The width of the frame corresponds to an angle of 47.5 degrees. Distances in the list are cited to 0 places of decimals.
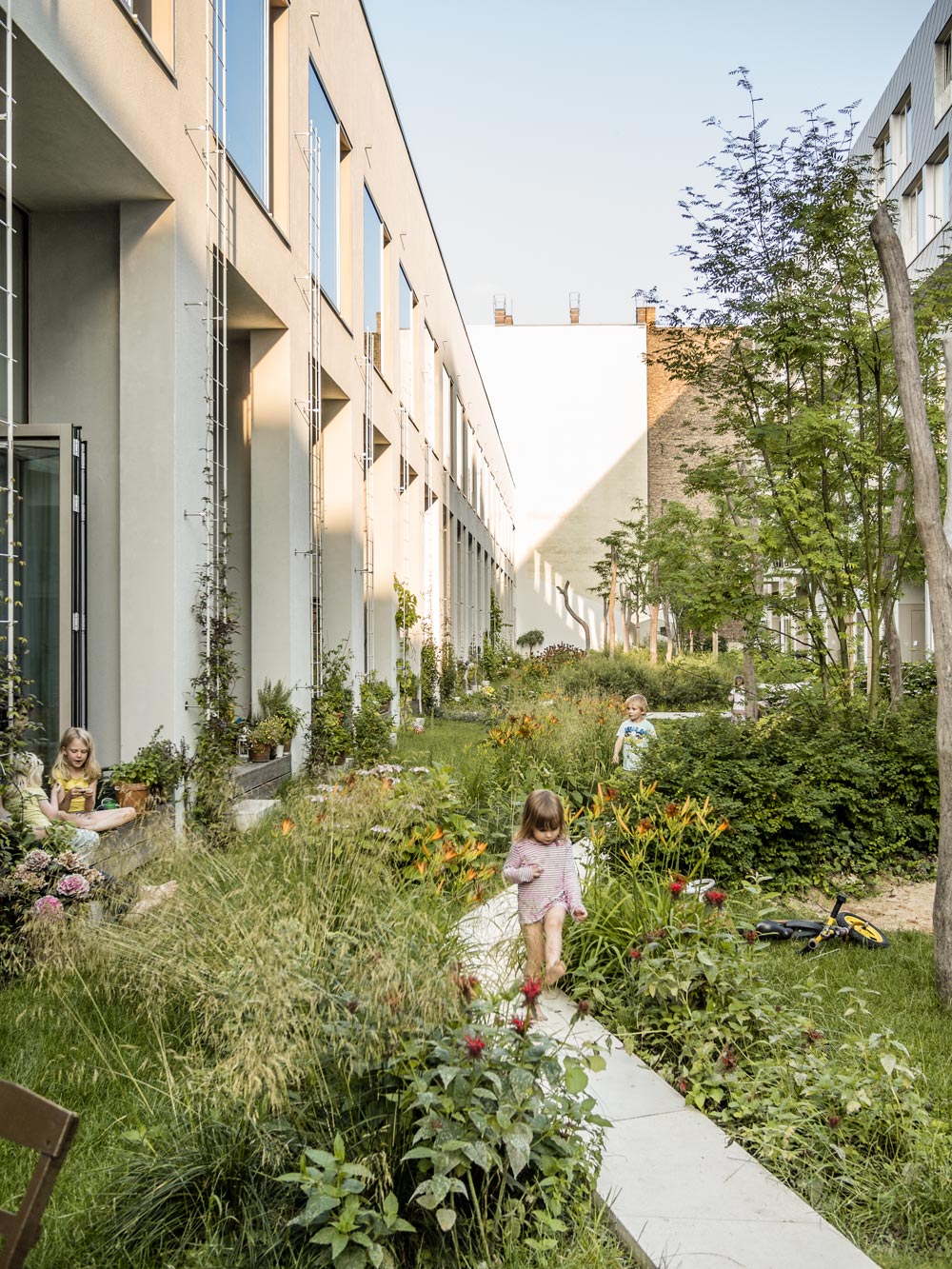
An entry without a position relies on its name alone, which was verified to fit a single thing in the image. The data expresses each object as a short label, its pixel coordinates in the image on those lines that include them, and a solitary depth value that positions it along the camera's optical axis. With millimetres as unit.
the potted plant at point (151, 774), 7125
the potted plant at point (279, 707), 10680
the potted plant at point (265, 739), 10258
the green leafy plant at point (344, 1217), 2637
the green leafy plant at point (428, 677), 20719
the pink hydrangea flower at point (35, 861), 5188
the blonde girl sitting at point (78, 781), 6641
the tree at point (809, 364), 10859
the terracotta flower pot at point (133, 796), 7094
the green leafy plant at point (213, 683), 7945
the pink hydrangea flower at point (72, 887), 5023
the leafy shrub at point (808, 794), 7820
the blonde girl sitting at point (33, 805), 5562
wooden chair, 1982
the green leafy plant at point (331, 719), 11719
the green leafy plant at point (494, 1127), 2846
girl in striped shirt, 5148
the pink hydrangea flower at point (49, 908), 4559
